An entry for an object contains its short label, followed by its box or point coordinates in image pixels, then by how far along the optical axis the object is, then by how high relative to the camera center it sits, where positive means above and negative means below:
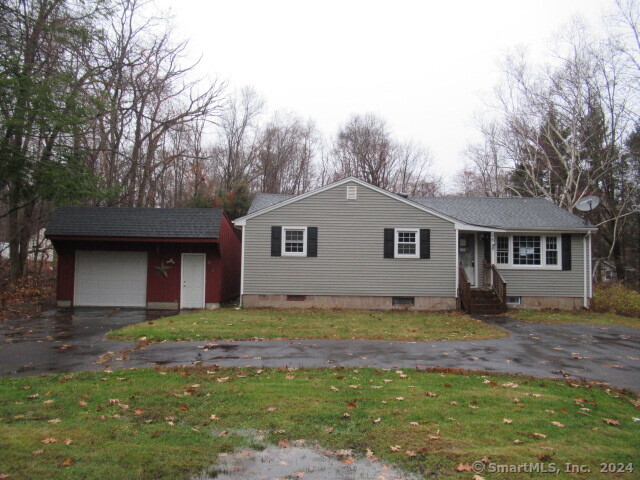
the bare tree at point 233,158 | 37.81 +9.01
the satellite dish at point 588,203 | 20.01 +2.88
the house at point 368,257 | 18.03 +0.33
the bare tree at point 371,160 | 42.66 +10.07
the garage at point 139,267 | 17.89 -0.13
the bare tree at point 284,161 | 38.81 +9.26
